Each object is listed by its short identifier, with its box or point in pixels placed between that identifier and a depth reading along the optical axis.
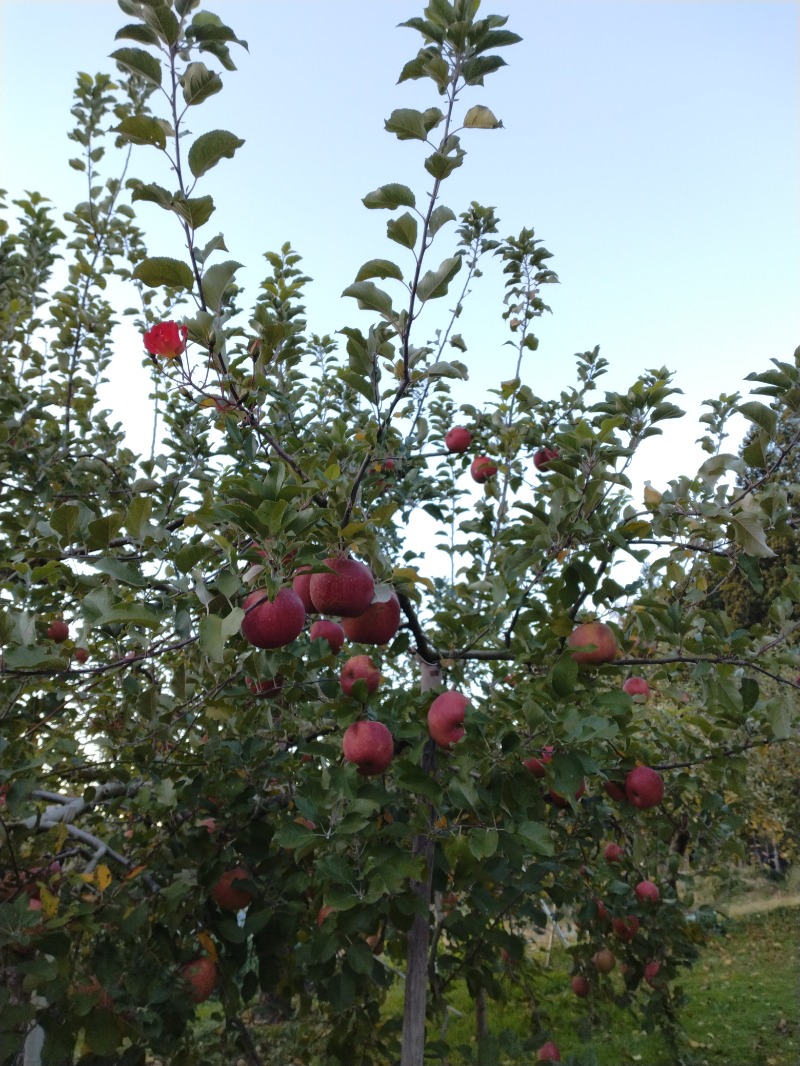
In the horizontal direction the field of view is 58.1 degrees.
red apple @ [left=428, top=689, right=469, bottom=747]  2.04
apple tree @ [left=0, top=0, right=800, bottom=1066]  1.54
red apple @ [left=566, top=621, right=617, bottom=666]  1.99
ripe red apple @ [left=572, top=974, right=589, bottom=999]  3.95
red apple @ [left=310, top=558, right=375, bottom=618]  1.65
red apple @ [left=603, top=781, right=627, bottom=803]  2.63
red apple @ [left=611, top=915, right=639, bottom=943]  3.55
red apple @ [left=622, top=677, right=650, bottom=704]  2.86
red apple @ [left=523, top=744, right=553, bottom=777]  2.31
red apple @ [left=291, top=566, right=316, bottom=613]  1.81
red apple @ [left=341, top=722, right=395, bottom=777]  2.02
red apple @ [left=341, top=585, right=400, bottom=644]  1.88
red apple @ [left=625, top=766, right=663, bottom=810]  2.40
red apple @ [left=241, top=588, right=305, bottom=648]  1.59
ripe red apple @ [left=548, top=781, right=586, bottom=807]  2.52
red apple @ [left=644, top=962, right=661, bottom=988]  3.58
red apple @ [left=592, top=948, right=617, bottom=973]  3.88
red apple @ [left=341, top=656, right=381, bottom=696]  2.26
